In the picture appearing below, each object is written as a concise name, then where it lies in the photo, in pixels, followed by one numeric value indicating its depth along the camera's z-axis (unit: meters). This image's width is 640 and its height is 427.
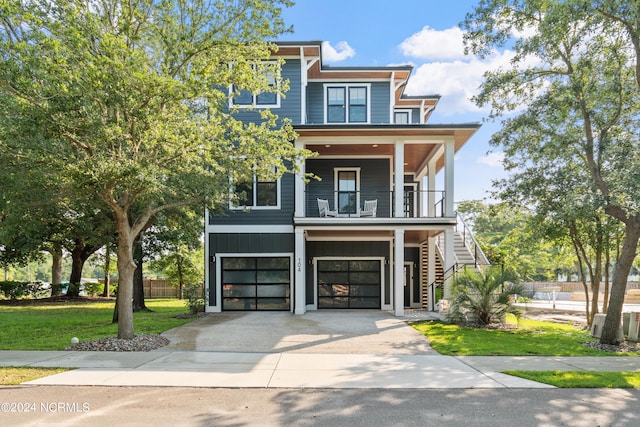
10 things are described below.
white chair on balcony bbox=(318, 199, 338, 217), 16.72
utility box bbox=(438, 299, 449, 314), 13.80
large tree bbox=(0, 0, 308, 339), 7.84
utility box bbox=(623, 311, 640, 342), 10.95
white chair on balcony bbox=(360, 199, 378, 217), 16.71
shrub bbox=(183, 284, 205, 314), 15.79
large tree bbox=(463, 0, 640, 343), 9.47
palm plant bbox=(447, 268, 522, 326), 12.77
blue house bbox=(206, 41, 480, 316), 15.16
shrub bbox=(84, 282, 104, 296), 28.19
